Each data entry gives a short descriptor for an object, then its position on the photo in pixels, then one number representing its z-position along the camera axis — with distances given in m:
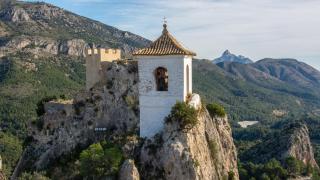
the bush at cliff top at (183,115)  43.87
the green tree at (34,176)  45.30
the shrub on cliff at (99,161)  43.39
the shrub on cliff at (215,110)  56.12
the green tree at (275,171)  95.44
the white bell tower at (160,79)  45.19
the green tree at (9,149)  136.30
